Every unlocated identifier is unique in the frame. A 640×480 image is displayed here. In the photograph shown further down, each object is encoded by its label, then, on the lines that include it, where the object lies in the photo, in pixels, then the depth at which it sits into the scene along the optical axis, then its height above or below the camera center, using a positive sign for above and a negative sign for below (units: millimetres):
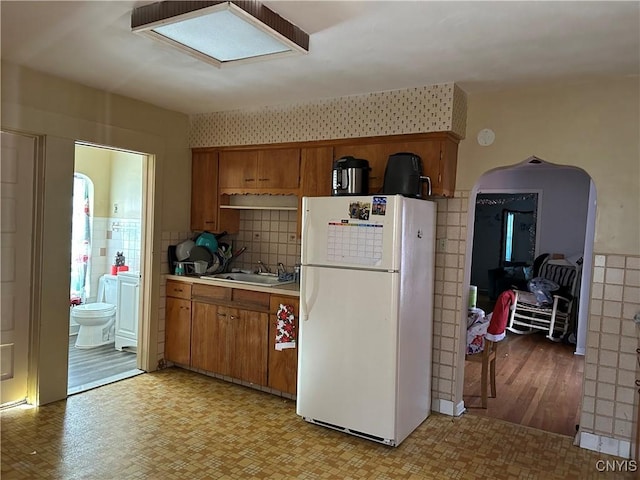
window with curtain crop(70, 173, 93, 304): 5219 -336
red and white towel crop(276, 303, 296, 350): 3492 -822
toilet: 4840 -1147
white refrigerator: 2871 -579
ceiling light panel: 1986 +857
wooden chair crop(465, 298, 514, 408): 3609 -866
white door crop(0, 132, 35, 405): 3225 -371
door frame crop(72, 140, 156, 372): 4109 -434
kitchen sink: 4086 -536
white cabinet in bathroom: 4797 -1010
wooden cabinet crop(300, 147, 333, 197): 3668 +389
